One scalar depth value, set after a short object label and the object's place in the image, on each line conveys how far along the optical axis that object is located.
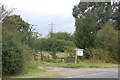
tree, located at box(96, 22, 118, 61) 26.97
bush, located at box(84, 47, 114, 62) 26.81
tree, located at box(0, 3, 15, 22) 13.85
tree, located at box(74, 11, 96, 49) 28.17
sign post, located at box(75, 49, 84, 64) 24.64
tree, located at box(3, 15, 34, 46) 16.34
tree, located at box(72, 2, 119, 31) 40.22
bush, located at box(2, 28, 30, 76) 13.12
